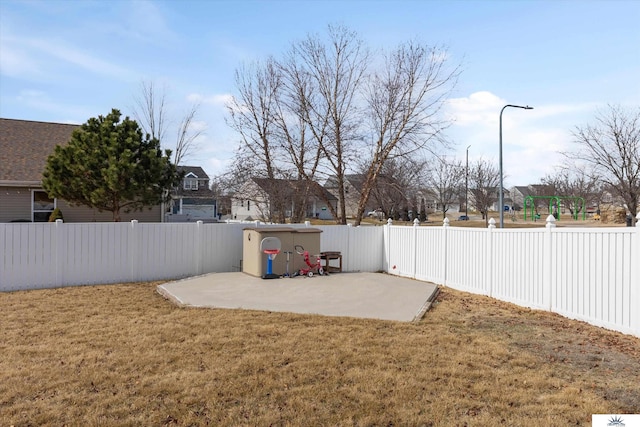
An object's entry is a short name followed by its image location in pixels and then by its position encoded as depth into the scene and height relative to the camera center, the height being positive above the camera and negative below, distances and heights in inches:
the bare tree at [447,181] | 1487.8 +110.4
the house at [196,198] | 1563.7 +45.8
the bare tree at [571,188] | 1475.1 +91.9
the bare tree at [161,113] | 975.6 +235.6
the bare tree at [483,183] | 1417.3 +102.0
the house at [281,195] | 701.9 +26.8
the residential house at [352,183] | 696.8 +51.8
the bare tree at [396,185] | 726.5 +55.8
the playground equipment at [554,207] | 1454.2 +20.9
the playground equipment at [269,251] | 410.9 -39.4
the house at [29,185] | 572.7 +32.8
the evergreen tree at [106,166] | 478.0 +50.1
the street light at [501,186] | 623.7 +37.6
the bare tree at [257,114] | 698.2 +162.6
